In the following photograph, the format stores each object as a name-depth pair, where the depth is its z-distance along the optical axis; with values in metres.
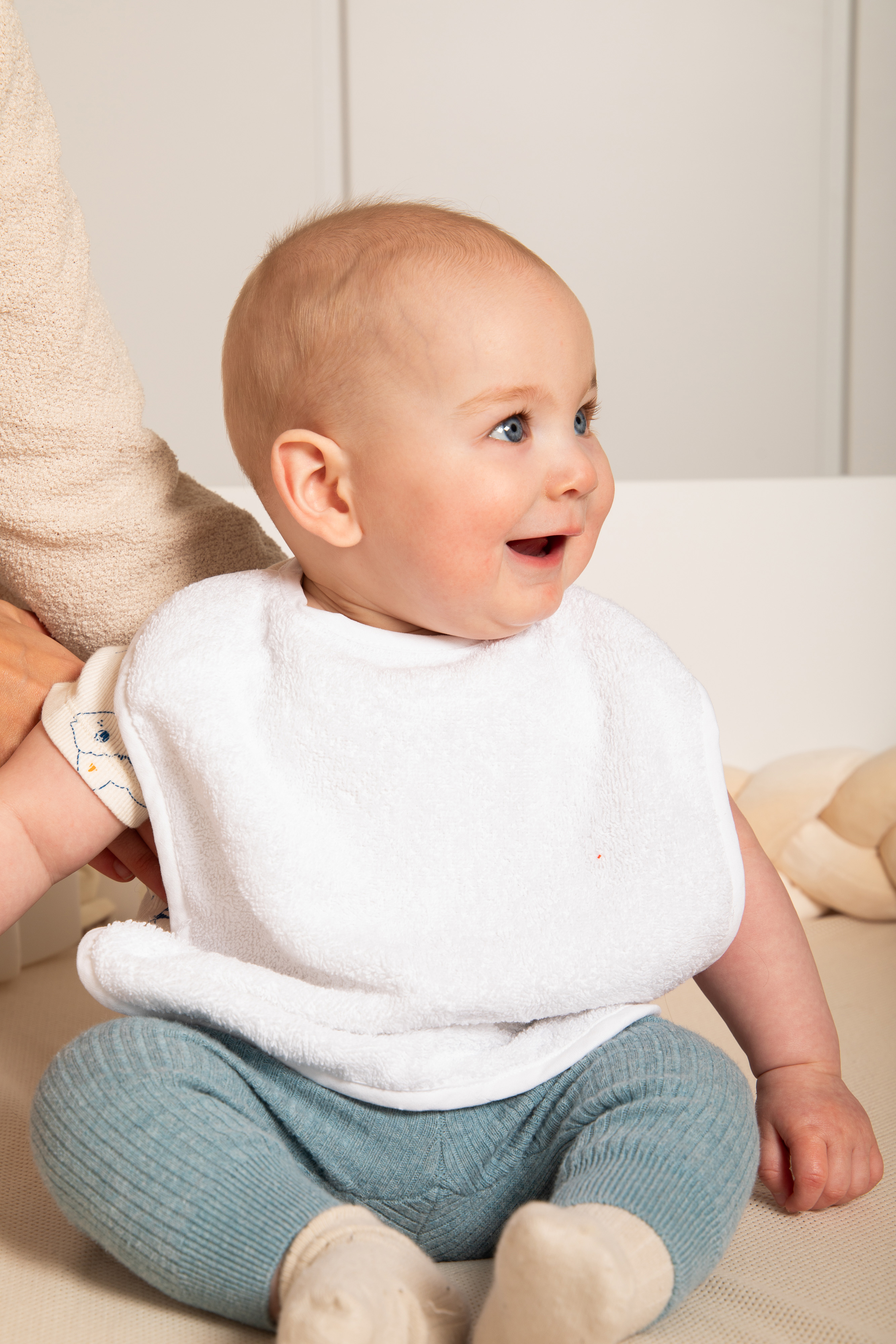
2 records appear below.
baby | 1.21
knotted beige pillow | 1.60
